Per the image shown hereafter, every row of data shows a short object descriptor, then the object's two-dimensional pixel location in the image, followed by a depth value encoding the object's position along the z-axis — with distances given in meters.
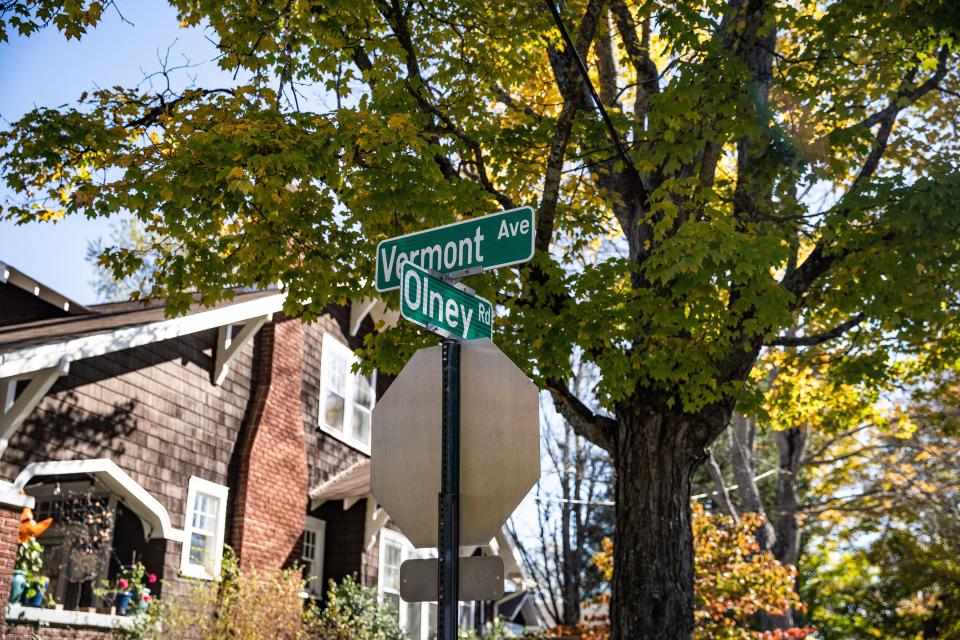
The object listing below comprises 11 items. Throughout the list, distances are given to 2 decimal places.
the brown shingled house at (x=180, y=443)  12.54
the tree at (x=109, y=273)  39.19
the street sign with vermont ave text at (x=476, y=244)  4.88
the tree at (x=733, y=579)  19.41
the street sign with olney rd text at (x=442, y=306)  4.51
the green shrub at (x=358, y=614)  16.47
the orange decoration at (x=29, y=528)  12.19
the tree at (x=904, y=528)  28.25
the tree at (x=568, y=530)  31.23
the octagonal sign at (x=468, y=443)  4.35
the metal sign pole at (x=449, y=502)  4.23
